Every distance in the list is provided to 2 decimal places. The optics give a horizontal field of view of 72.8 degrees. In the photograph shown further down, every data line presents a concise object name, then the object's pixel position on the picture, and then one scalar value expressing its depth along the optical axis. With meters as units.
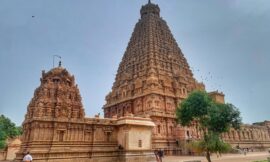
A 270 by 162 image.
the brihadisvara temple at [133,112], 22.27
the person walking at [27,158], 13.82
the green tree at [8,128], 43.87
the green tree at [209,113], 27.37
